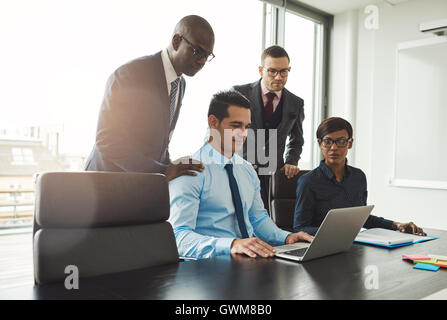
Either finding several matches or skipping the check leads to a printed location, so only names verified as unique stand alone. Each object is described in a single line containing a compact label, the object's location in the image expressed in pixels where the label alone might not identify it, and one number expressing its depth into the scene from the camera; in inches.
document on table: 59.6
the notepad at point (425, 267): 46.1
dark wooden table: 34.7
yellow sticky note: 49.0
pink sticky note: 50.2
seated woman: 78.4
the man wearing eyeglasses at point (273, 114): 103.0
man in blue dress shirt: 52.4
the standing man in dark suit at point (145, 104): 65.4
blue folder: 59.2
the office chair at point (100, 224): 42.3
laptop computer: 46.9
